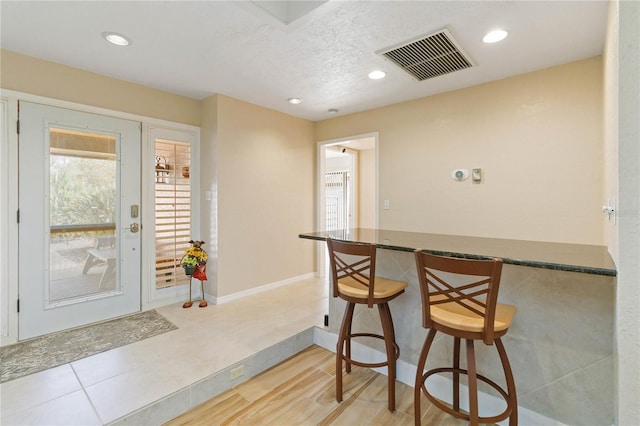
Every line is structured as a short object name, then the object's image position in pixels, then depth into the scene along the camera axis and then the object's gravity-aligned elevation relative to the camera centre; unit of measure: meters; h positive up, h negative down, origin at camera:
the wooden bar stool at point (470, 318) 1.37 -0.53
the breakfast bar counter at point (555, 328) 1.50 -0.62
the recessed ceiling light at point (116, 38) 2.24 +1.33
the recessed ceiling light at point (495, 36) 2.21 +1.35
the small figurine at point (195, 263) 3.31 -0.59
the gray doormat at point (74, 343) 2.19 -1.15
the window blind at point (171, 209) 3.42 +0.02
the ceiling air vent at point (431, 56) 2.32 +1.35
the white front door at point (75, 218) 2.60 -0.08
